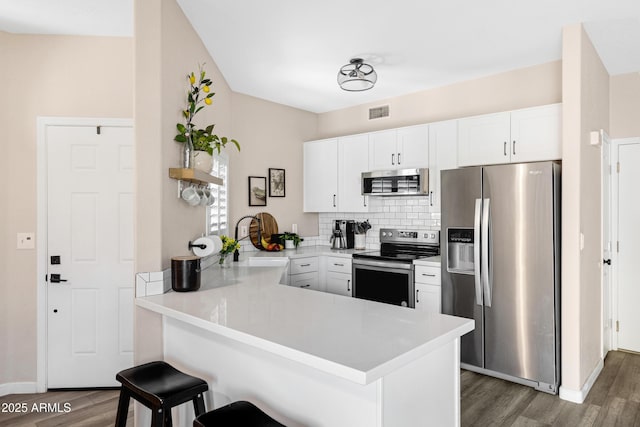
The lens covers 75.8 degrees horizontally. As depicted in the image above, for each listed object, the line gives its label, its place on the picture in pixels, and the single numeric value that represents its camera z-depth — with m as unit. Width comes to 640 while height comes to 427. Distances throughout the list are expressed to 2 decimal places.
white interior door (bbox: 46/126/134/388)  3.27
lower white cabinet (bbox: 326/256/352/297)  4.52
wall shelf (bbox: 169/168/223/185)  2.42
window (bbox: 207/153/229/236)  3.69
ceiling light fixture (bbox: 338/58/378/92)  3.51
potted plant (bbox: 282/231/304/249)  4.91
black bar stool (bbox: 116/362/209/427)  1.69
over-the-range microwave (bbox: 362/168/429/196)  4.22
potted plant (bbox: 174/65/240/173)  2.56
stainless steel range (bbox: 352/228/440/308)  4.00
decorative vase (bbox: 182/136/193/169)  2.57
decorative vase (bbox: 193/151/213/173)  2.64
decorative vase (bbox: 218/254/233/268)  3.42
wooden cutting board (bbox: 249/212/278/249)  4.79
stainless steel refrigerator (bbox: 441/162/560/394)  3.11
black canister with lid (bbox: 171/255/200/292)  2.31
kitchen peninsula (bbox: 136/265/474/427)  1.44
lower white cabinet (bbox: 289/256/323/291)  4.41
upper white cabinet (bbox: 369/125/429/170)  4.27
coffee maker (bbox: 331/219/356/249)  5.04
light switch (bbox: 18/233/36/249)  3.23
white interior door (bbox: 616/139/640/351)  3.99
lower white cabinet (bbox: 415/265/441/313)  3.77
